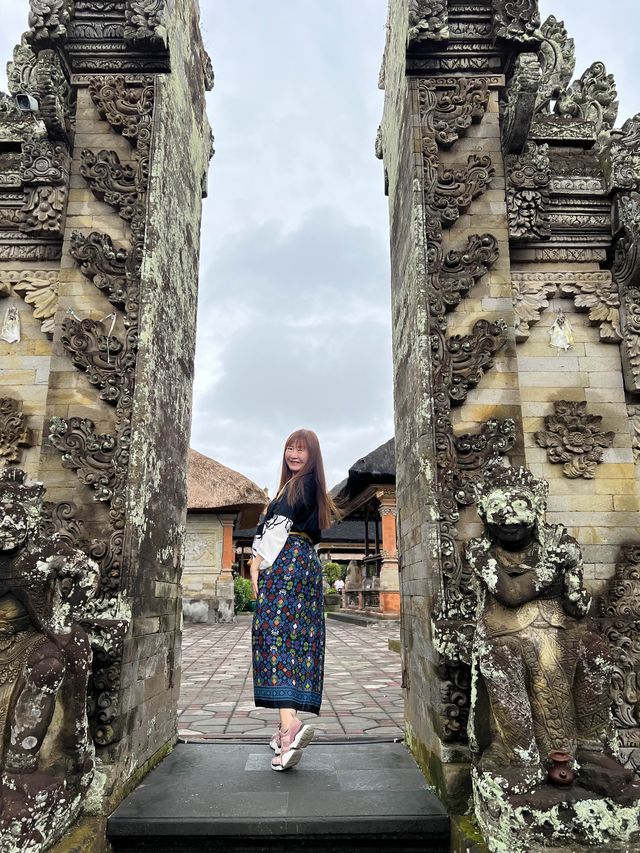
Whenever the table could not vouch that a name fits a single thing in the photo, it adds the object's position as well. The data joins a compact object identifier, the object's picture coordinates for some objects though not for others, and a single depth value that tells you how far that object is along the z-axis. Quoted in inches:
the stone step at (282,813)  122.7
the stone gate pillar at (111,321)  147.6
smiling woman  153.8
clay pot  106.7
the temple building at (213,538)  760.3
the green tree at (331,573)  1301.7
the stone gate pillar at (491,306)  152.6
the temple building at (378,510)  692.1
